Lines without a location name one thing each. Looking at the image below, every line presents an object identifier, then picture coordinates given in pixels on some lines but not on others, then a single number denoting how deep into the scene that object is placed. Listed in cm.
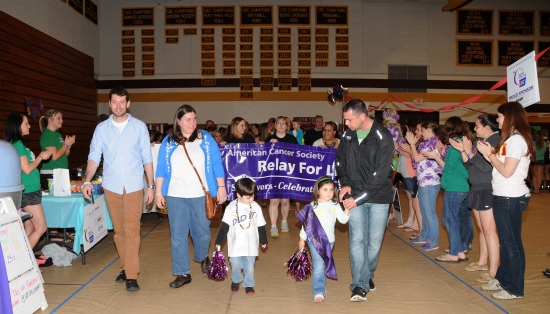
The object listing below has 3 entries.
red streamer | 1660
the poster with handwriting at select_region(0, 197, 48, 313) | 365
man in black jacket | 429
